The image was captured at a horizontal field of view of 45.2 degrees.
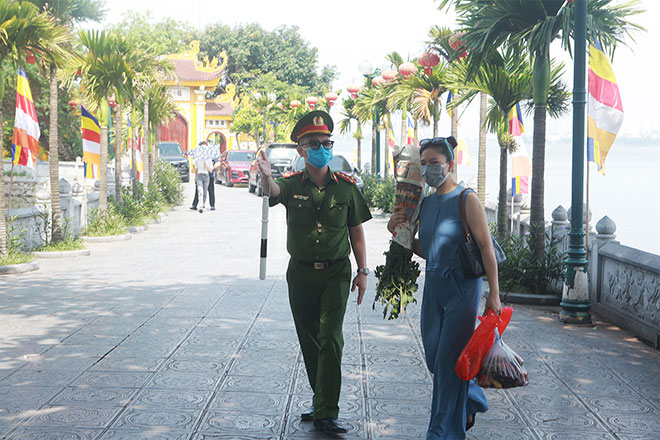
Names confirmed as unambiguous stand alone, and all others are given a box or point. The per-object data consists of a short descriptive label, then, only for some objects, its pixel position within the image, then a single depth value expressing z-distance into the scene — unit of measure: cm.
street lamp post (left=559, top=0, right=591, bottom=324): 826
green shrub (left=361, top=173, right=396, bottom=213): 2182
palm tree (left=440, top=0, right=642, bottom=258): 934
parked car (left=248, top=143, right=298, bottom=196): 3033
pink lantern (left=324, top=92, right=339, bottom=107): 3216
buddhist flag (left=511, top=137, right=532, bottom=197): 1260
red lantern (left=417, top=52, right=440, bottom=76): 1623
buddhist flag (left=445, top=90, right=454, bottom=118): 1651
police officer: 477
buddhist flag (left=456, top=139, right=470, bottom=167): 2059
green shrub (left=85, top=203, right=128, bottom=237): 1600
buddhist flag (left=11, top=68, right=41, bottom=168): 1234
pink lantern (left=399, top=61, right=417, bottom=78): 1787
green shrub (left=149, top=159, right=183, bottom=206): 2456
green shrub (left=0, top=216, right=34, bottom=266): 1169
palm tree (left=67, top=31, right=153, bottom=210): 1559
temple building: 6194
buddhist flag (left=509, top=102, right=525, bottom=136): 1195
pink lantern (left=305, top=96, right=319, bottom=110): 3609
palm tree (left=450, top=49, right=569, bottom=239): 1116
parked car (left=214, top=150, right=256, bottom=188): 3828
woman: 427
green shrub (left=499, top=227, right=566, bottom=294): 962
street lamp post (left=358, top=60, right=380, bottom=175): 2509
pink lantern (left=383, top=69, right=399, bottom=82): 1994
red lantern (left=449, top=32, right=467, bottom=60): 1030
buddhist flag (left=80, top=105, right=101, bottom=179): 1537
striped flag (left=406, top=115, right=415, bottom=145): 2484
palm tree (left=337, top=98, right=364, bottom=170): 3359
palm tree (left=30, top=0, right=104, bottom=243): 1332
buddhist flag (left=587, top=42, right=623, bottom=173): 899
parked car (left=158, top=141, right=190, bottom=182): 4110
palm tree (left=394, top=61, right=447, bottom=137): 1794
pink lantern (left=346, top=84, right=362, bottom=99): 2777
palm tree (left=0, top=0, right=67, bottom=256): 1138
